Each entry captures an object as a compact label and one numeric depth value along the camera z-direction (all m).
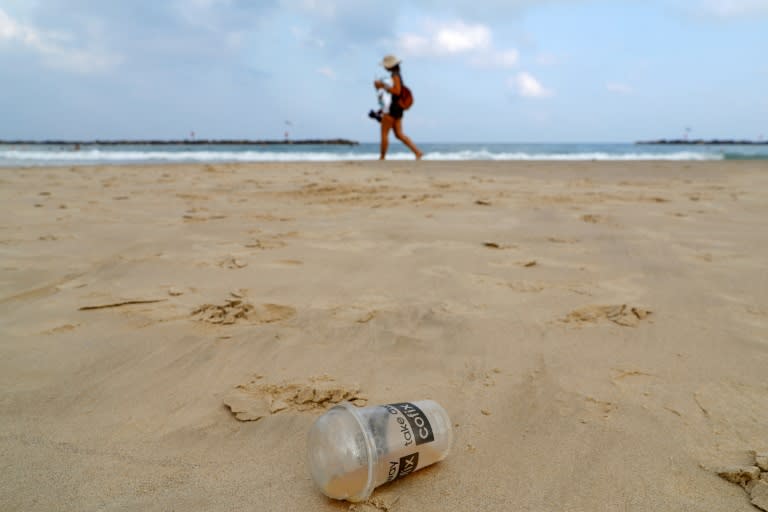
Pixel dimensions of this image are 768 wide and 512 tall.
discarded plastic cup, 0.91
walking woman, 8.60
